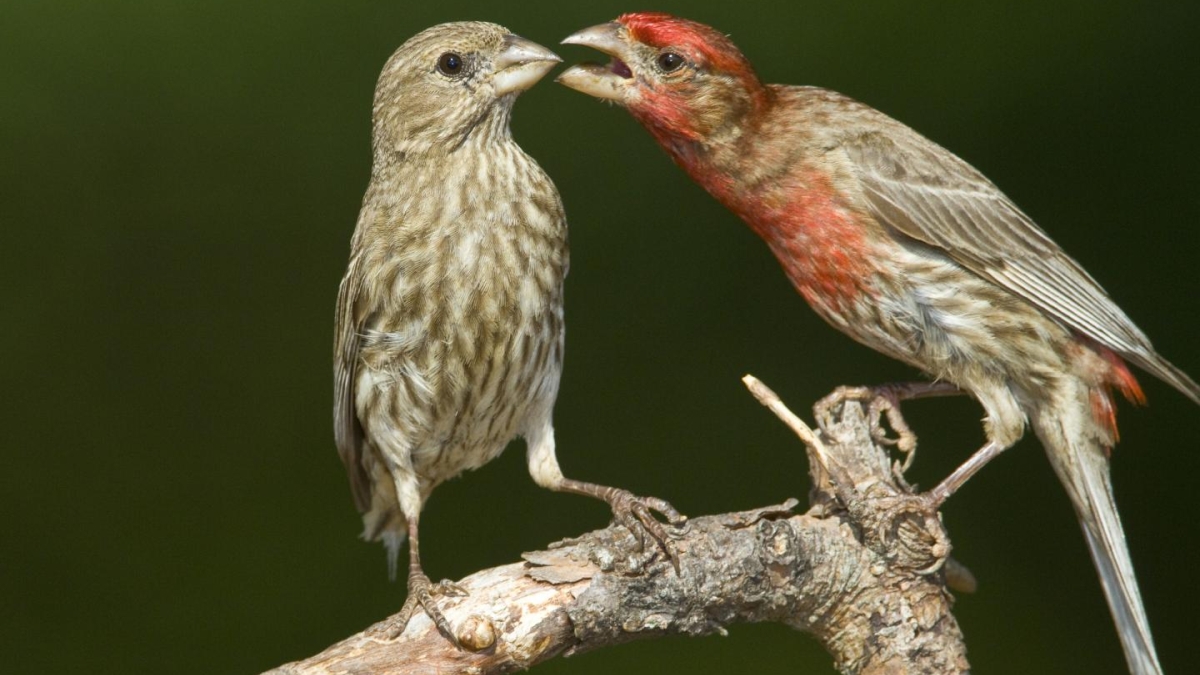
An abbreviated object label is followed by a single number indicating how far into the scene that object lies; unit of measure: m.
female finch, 6.70
